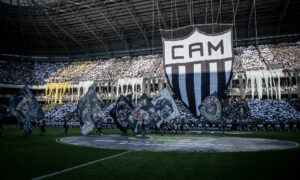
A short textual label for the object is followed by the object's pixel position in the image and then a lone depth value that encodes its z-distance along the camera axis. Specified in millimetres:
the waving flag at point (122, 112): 19578
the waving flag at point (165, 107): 17828
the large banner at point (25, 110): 18141
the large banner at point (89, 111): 18672
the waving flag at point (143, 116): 18647
